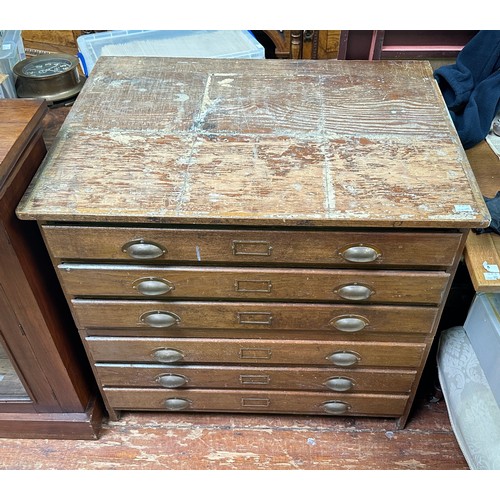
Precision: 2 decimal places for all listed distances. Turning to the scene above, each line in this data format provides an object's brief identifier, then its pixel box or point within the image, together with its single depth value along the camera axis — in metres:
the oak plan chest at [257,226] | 1.02
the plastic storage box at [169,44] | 1.82
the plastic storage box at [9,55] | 1.49
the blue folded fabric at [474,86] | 1.40
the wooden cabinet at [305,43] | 2.02
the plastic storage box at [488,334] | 1.23
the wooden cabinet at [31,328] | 1.05
